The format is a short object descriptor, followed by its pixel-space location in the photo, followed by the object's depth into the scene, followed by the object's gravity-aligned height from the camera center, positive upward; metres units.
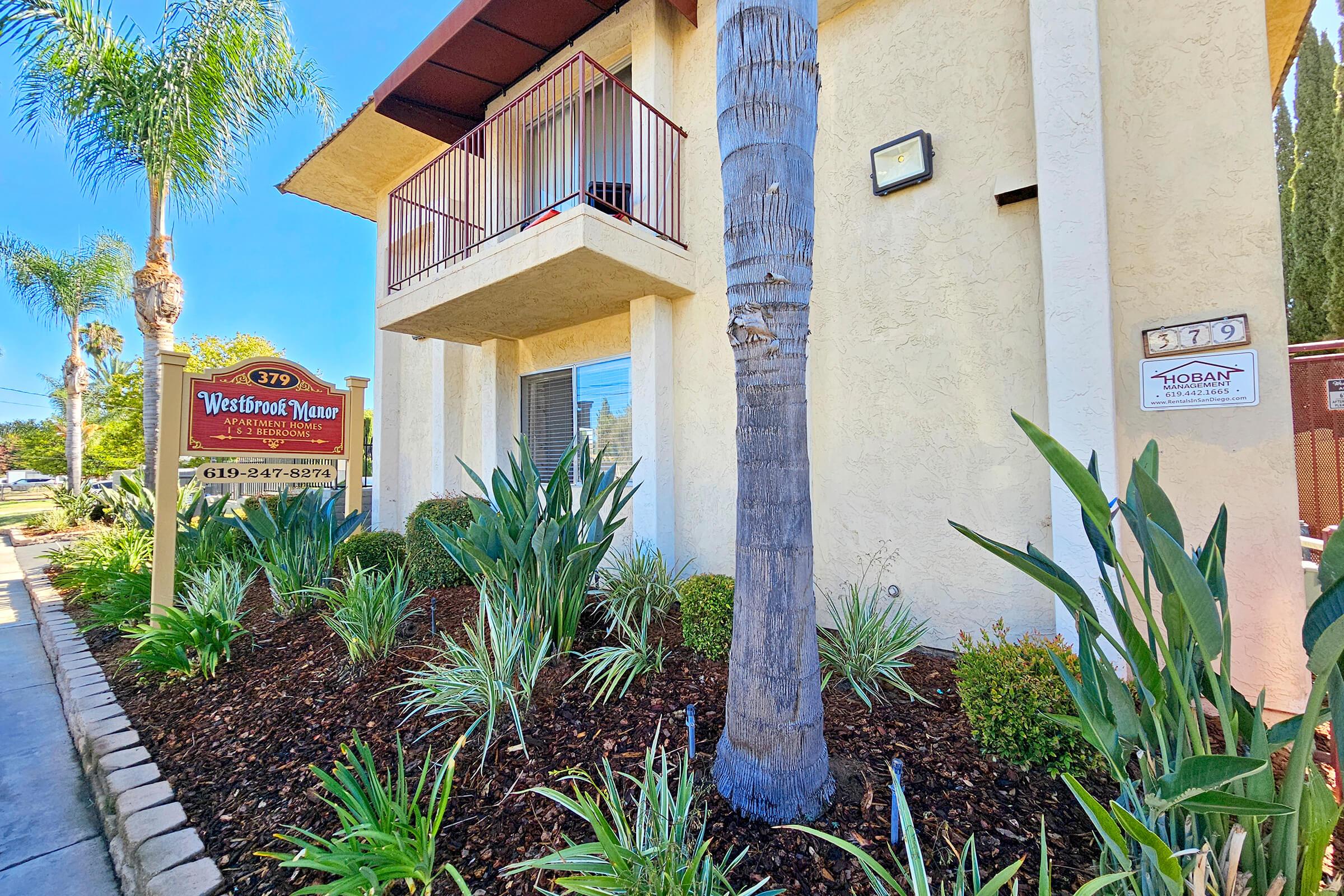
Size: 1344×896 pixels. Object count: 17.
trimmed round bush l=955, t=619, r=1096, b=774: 2.19 -1.08
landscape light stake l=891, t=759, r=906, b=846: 1.66 -1.05
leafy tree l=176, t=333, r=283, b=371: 17.19 +4.69
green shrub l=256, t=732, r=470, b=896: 1.71 -1.31
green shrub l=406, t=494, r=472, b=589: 5.26 -0.80
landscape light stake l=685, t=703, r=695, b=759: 2.19 -1.09
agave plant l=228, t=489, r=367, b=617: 4.64 -0.60
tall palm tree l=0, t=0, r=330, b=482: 6.67 +5.53
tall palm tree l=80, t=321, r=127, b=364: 22.19 +6.50
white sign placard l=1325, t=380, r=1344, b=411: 3.62 +0.46
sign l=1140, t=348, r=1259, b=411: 2.82 +0.47
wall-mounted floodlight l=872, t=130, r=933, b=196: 3.79 +2.33
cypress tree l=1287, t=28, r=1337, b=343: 9.57 +5.30
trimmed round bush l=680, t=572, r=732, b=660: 3.33 -0.98
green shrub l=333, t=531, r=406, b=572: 5.50 -0.81
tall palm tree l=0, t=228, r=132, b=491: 15.71 +6.43
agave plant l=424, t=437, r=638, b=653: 3.08 -0.43
